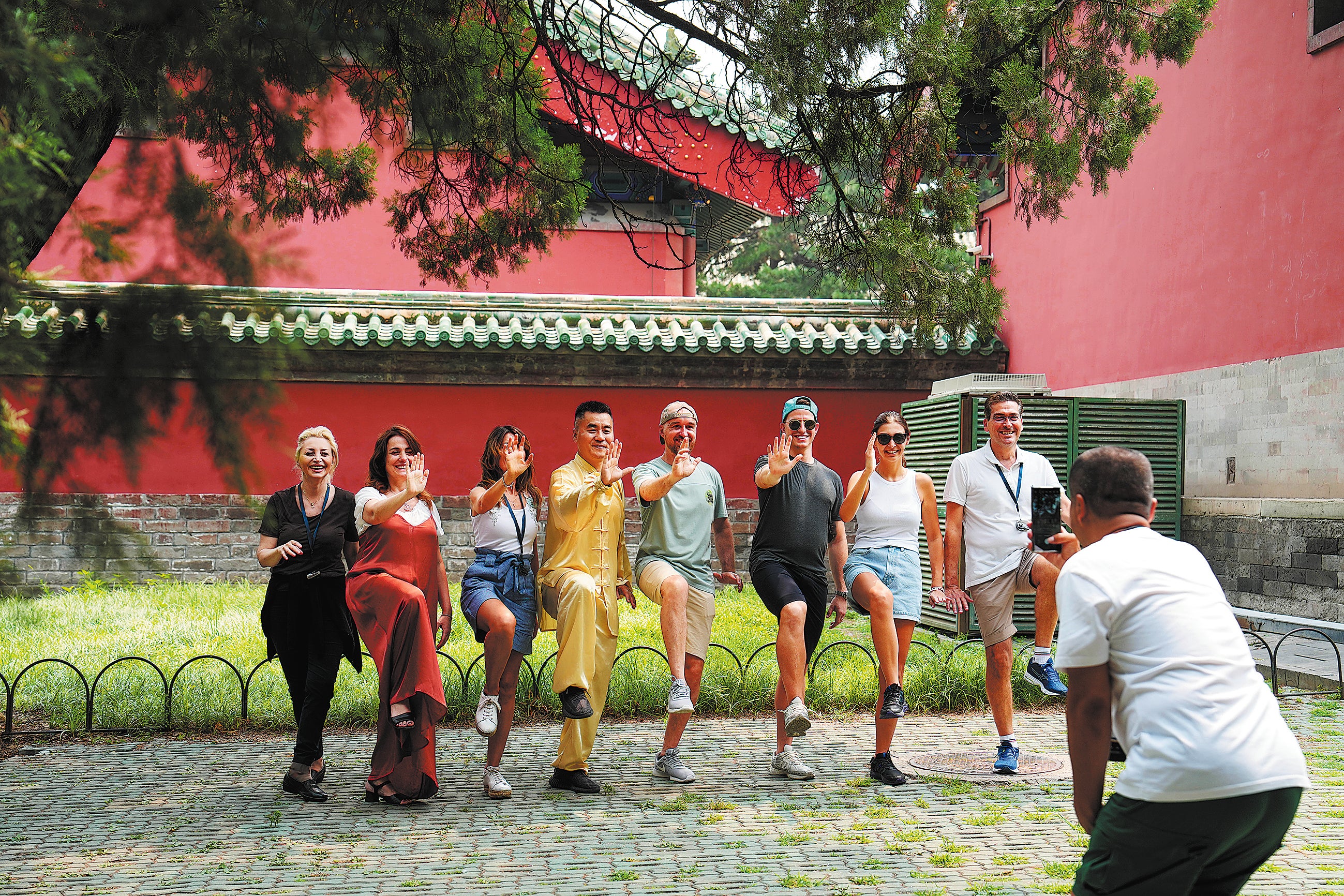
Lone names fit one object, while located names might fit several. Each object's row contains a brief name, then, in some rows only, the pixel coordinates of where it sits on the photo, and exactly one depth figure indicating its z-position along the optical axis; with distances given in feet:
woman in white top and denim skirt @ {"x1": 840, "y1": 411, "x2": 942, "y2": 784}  19.35
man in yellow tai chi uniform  18.28
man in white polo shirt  19.83
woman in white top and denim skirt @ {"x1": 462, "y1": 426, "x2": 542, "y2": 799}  18.60
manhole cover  19.89
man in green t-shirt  18.86
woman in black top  18.48
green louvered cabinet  33.63
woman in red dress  17.88
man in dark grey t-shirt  19.08
